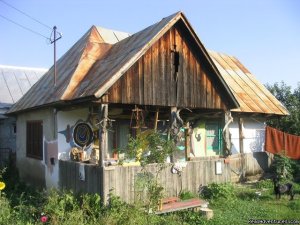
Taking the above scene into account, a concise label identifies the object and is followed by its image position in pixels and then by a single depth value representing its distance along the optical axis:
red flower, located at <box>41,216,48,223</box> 7.50
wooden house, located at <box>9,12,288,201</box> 9.99
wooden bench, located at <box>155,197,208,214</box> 8.69
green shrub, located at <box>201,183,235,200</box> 11.02
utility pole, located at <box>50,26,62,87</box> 12.27
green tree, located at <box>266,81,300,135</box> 19.98
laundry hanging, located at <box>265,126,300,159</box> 15.48
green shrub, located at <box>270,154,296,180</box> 14.34
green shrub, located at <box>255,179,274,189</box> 13.32
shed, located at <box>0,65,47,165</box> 17.61
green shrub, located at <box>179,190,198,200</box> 10.70
